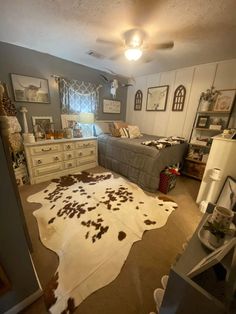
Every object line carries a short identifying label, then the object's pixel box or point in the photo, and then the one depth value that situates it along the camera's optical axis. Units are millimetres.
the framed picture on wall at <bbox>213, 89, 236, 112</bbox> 2674
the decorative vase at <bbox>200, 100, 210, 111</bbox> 2900
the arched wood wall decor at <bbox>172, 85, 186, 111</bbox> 3299
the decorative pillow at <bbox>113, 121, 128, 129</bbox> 3521
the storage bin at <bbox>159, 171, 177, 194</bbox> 2478
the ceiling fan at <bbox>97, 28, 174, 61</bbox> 1867
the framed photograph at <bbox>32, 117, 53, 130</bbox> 2826
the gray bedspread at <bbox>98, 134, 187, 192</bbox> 2455
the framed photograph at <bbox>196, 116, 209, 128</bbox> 2999
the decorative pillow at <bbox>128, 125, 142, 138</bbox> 3498
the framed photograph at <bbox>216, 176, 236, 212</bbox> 1573
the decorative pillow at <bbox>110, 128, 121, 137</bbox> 3381
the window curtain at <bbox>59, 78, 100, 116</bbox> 3102
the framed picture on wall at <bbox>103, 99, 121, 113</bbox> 3910
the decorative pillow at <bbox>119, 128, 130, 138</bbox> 3408
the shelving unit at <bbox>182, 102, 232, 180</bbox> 2883
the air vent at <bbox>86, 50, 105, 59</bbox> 2287
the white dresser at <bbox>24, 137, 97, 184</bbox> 2572
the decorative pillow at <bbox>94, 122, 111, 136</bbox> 3698
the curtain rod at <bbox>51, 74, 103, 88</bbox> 2895
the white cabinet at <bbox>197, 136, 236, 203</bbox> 1814
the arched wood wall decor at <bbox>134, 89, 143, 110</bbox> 4082
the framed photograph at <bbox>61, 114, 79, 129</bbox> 3213
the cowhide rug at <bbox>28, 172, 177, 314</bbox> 1182
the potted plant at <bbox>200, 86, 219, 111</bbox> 2863
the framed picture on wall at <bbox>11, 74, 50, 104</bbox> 2512
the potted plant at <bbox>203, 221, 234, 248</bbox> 794
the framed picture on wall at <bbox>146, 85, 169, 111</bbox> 3583
